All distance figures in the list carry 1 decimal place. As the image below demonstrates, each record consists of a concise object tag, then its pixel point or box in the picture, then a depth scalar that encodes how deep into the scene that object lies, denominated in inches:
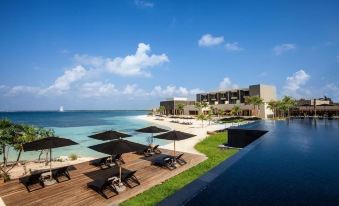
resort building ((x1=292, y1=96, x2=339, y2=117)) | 2459.4
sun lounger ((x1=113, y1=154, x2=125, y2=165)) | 556.0
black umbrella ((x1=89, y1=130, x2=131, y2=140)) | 590.6
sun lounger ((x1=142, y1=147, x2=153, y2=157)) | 645.3
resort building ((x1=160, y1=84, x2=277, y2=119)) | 2972.4
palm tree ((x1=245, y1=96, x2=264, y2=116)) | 2719.7
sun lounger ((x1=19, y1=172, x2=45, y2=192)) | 398.0
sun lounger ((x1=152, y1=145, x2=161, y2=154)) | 684.7
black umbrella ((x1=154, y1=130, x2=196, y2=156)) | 562.6
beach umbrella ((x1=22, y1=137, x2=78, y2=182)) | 428.1
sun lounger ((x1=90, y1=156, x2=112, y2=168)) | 533.0
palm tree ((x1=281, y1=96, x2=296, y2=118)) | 2552.9
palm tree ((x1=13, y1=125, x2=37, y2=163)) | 577.0
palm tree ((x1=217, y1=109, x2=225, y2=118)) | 3113.2
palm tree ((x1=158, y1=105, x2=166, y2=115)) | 4837.6
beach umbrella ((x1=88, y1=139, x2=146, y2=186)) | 394.3
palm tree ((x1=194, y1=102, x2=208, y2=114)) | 3356.5
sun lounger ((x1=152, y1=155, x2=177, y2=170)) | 531.8
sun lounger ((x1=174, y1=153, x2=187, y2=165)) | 562.3
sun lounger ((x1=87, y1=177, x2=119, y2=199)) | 371.6
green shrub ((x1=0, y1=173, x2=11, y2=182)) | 438.9
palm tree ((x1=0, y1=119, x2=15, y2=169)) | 545.9
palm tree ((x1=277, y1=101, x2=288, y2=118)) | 2507.4
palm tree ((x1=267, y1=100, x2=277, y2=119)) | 2651.3
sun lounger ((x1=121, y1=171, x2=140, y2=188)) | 406.3
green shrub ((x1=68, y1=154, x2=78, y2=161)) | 797.2
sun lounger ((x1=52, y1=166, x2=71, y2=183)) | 437.3
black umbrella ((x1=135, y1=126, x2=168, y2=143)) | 694.4
